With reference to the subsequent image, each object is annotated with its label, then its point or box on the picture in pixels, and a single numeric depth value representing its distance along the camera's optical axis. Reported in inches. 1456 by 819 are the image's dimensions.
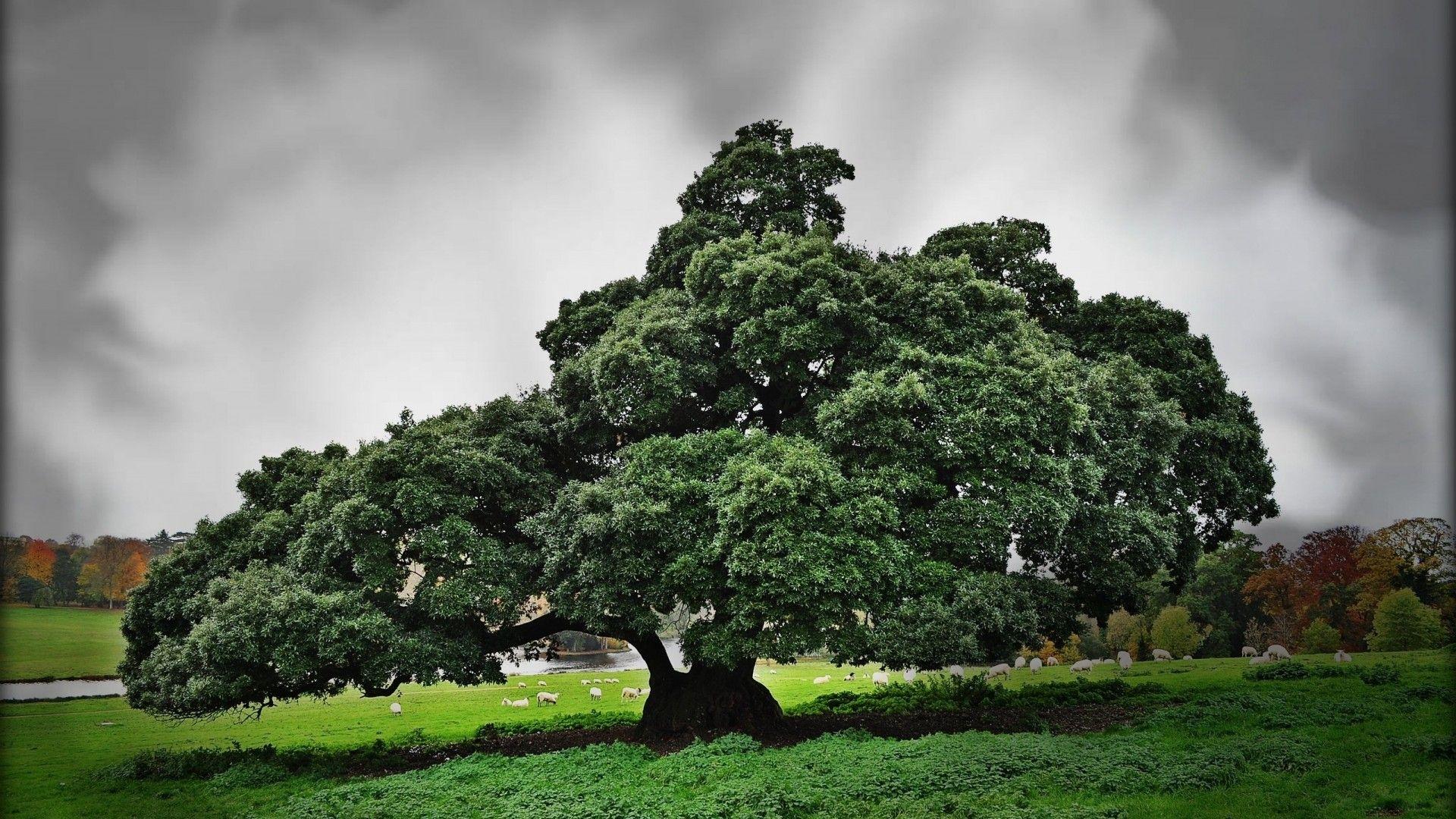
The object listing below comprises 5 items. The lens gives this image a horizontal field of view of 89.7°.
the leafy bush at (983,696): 905.5
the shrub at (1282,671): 928.9
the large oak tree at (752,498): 637.9
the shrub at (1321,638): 1525.6
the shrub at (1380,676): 788.6
